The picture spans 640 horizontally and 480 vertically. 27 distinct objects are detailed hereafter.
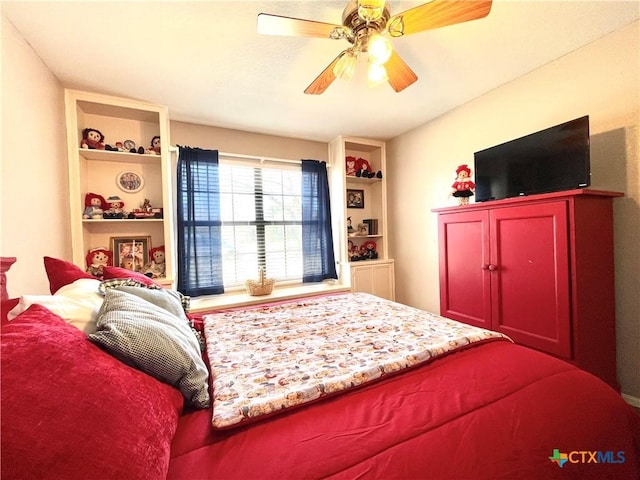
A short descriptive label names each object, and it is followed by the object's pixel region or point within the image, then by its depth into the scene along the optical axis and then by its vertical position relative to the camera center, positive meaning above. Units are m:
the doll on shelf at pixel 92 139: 2.32 +0.94
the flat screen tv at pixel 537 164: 1.69 +0.49
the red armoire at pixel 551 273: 1.59 -0.29
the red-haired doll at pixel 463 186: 2.40 +0.43
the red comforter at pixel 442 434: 0.65 -0.55
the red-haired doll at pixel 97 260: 2.34 -0.14
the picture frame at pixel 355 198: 3.70 +0.54
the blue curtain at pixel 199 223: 2.80 +0.20
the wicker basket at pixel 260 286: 2.96 -0.53
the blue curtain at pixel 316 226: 3.42 +0.15
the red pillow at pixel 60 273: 1.11 -0.12
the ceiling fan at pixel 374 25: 1.16 +1.00
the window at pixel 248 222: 2.84 +0.21
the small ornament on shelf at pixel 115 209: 2.37 +0.32
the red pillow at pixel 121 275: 1.39 -0.17
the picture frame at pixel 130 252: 2.54 -0.09
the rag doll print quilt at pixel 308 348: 0.88 -0.51
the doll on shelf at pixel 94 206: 2.32 +0.35
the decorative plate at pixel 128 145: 2.46 +0.92
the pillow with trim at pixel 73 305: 0.78 -0.19
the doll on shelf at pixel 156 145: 2.57 +0.95
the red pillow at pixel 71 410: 0.42 -0.32
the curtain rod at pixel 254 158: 2.99 +0.98
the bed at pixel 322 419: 0.49 -0.54
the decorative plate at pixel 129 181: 2.59 +0.61
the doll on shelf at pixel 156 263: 2.57 -0.21
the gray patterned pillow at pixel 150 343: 0.76 -0.31
